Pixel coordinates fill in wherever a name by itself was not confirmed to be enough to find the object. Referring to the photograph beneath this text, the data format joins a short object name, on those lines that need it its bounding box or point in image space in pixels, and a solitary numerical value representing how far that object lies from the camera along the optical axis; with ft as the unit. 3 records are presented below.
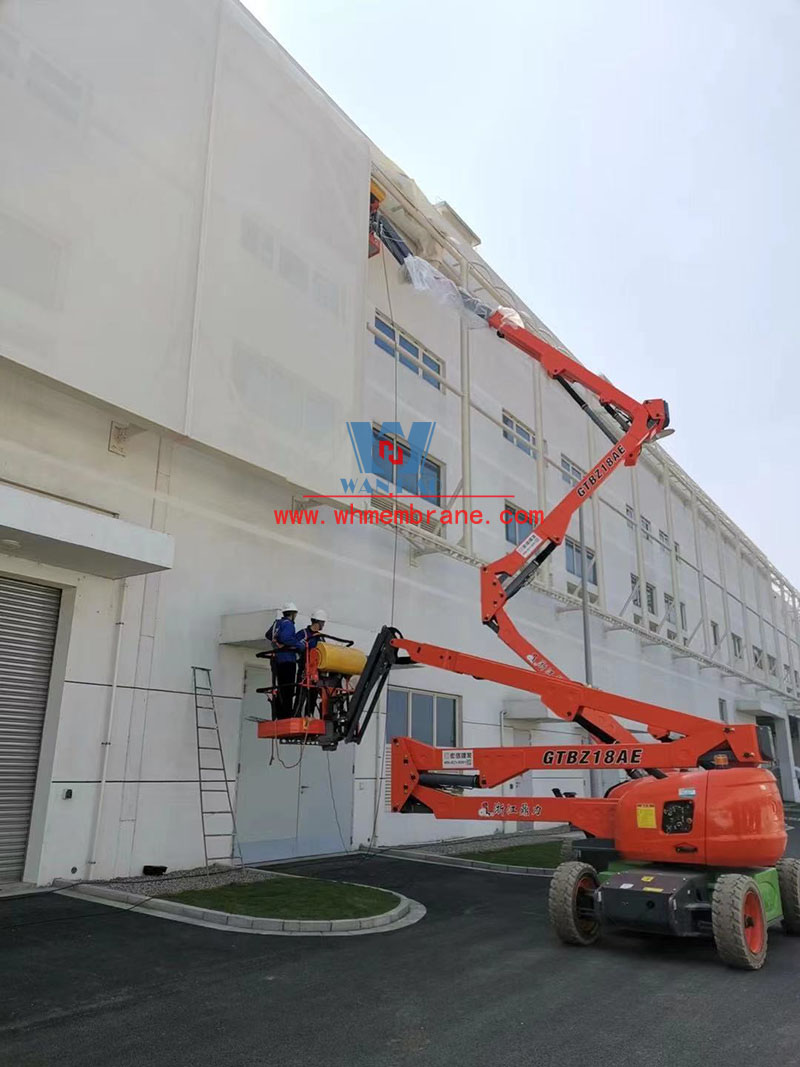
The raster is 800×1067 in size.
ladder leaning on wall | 43.09
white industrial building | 36.42
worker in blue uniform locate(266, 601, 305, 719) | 40.06
